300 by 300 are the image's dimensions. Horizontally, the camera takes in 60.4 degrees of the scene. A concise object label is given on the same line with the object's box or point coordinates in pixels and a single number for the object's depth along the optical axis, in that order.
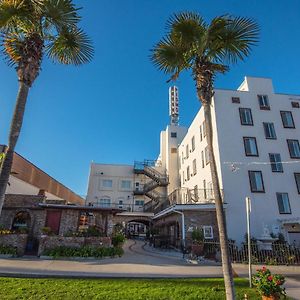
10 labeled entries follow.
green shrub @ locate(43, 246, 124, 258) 15.17
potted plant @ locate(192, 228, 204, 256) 16.55
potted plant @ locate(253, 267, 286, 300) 6.75
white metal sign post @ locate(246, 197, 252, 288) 8.64
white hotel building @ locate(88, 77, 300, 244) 19.72
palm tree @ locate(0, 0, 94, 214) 6.55
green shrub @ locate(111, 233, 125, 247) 19.04
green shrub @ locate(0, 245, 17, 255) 14.78
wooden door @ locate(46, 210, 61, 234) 18.55
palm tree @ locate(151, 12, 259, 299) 7.51
